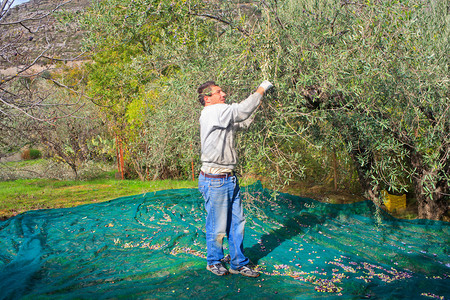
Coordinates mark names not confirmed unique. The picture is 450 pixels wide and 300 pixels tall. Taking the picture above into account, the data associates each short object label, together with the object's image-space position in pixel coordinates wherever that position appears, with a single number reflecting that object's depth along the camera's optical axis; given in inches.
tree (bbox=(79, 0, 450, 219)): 163.0
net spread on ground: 138.8
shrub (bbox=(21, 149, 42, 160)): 792.3
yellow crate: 263.1
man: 150.3
